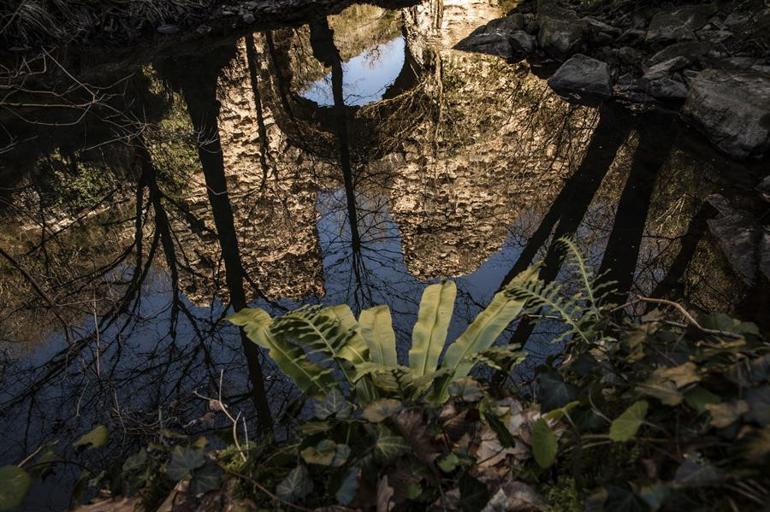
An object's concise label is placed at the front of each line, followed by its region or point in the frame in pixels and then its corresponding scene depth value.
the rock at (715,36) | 6.98
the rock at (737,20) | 7.02
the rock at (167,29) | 10.09
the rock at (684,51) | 6.94
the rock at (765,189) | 4.60
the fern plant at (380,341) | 1.94
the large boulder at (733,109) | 5.19
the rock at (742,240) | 3.67
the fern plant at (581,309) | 1.79
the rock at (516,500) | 1.33
